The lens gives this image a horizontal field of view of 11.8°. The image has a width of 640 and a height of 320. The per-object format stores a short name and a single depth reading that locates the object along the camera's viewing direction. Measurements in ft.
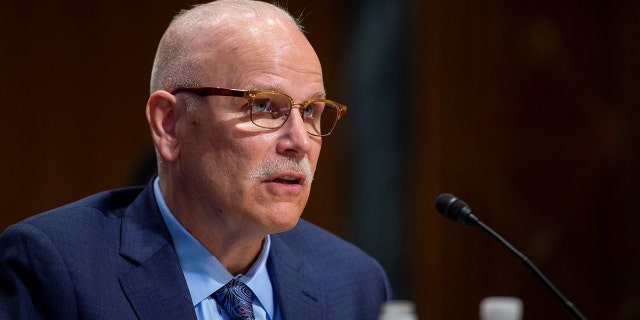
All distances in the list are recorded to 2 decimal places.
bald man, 9.70
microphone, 9.59
